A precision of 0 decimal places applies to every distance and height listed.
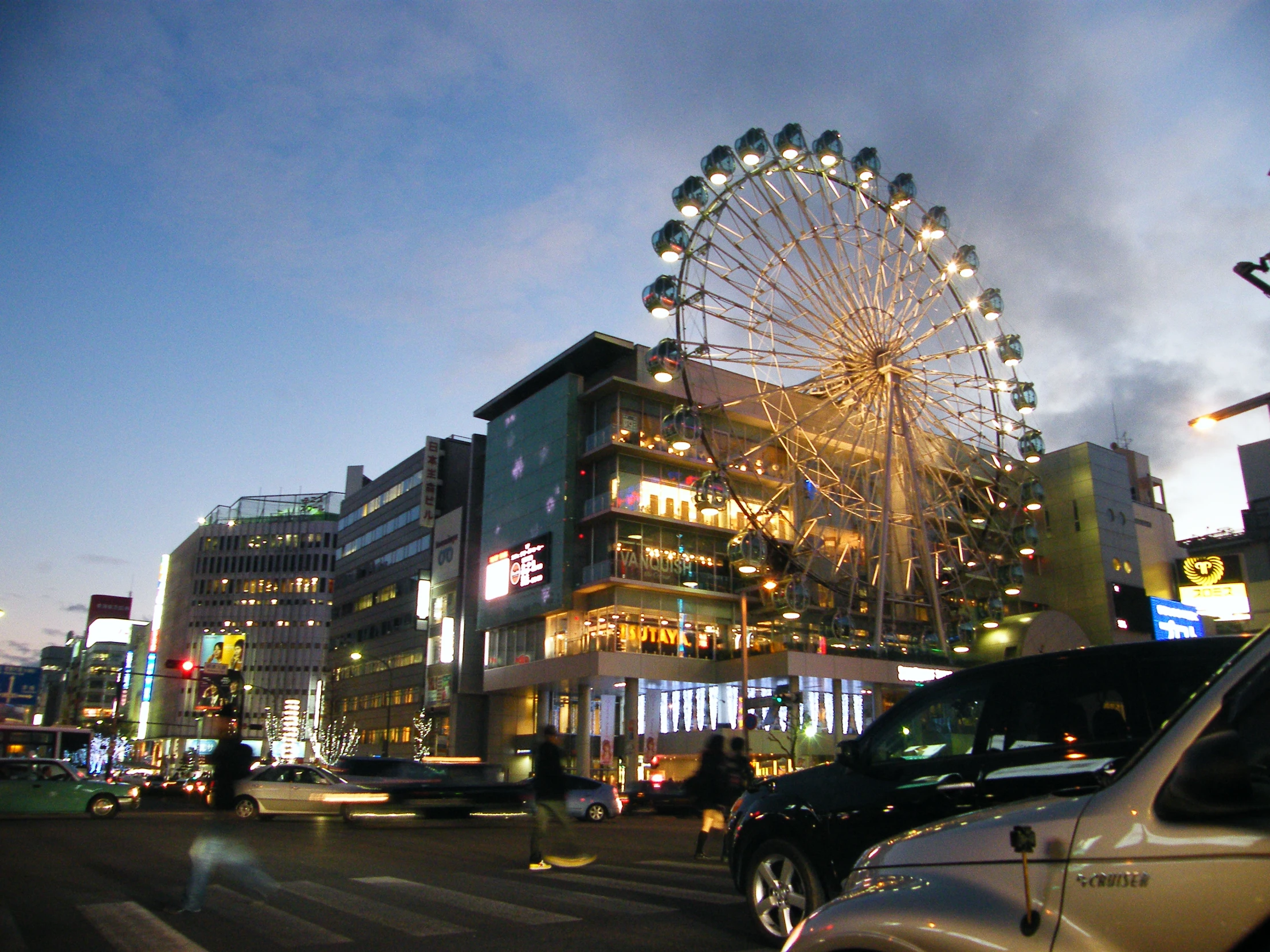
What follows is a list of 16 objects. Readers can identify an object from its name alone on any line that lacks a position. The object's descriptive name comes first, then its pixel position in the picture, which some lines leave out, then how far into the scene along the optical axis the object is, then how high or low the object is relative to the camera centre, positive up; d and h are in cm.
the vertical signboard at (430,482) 7256 +1860
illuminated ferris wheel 3142 +1084
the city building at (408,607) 6594 +1035
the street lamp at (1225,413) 1085 +361
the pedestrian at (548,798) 1285 -68
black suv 589 -7
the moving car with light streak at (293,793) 2569 -122
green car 2498 -115
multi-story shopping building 5050 +723
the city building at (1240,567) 5672 +1059
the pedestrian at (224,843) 900 -86
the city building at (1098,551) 6938 +1341
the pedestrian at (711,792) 1412 -66
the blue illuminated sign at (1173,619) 5400 +662
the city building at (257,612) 12731 +1665
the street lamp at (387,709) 7244 +257
